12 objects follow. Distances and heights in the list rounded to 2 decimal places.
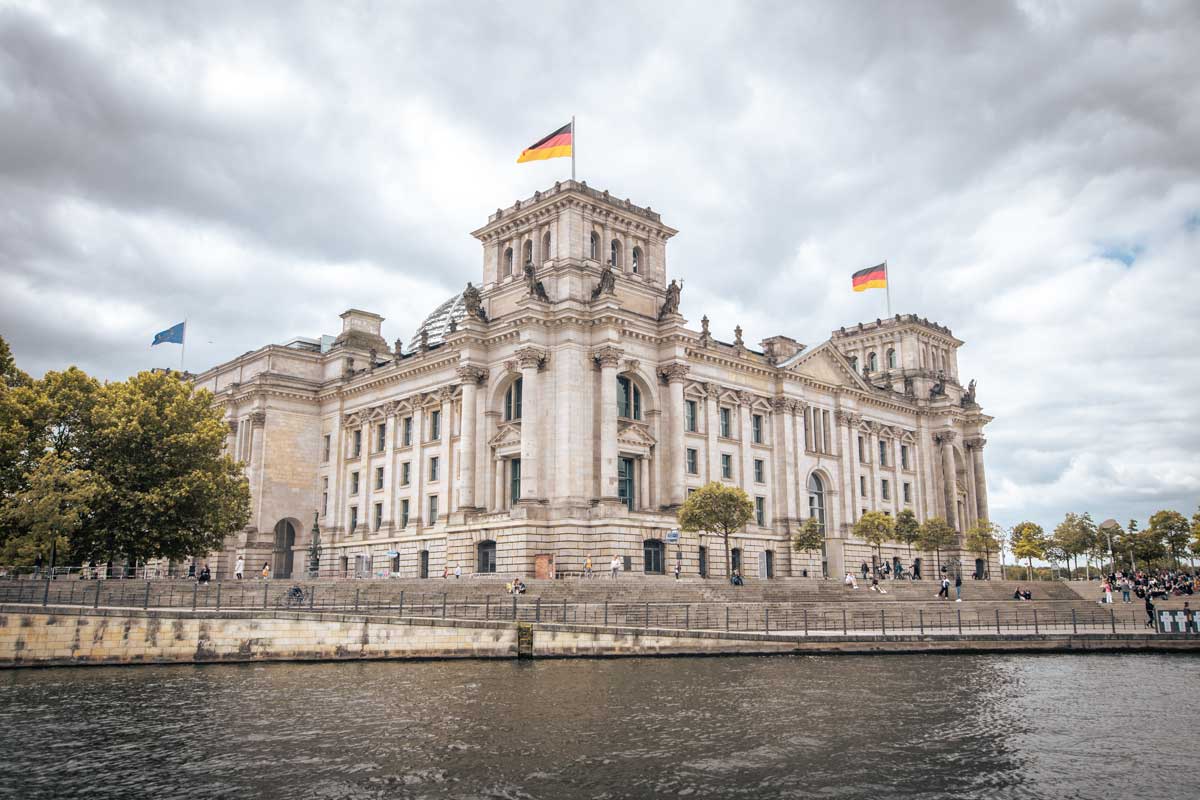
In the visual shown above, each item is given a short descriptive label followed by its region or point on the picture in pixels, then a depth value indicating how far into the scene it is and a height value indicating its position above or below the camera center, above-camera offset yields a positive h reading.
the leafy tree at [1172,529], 109.69 +5.99
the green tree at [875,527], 72.06 +4.08
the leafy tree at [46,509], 47.28 +3.59
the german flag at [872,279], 81.75 +26.11
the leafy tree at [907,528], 76.31 +4.24
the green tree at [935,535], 78.25 +3.77
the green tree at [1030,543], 98.12 +3.92
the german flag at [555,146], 59.88 +27.56
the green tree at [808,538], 69.25 +3.11
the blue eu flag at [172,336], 72.69 +18.67
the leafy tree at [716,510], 57.47 +4.29
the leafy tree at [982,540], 86.19 +3.75
